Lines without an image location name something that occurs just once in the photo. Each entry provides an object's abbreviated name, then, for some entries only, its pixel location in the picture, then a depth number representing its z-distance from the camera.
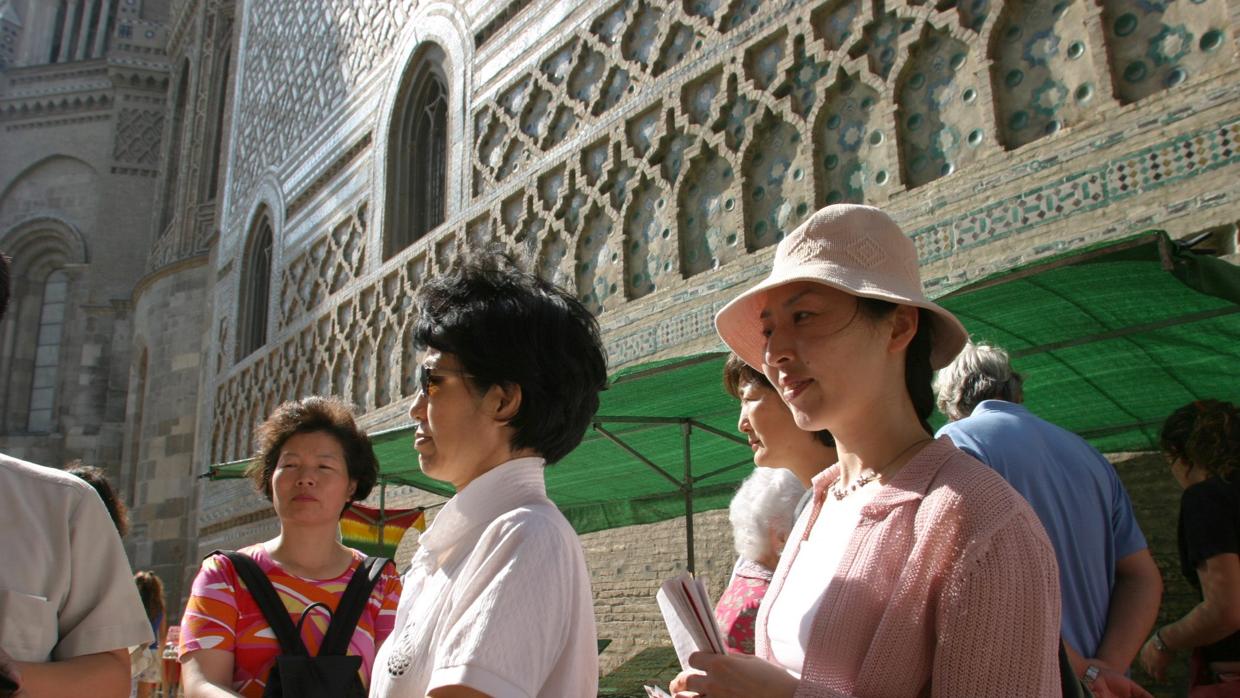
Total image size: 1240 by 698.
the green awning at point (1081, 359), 3.14
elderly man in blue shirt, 2.09
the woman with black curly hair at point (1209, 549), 2.44
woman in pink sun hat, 1.10
